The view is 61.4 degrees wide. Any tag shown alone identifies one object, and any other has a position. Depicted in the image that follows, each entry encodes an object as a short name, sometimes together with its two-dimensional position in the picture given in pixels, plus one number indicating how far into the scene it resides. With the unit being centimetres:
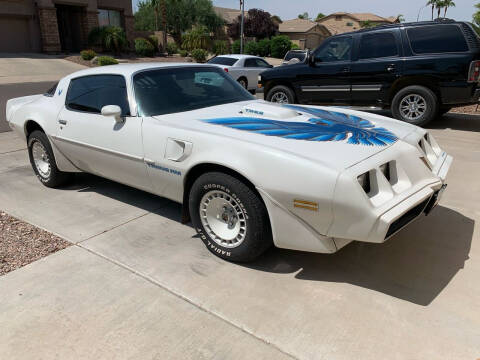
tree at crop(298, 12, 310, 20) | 12562
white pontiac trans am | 264
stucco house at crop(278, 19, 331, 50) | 6469
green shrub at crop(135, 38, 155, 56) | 3158
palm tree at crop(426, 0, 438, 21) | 7938
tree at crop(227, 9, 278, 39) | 5528
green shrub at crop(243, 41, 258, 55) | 4474
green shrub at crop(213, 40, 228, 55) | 3778
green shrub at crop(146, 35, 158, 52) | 3494
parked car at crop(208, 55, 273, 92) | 1414
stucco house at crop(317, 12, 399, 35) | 8186
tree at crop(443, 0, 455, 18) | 7962
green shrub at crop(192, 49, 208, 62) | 3100
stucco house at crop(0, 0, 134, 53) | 2797
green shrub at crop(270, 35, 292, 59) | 4434
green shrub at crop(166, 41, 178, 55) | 3616
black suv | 722
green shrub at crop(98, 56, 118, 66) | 2295
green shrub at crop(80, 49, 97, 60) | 2586
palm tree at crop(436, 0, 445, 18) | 7969
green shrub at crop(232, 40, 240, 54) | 4269
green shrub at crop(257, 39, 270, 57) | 4538
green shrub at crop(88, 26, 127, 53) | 2934
